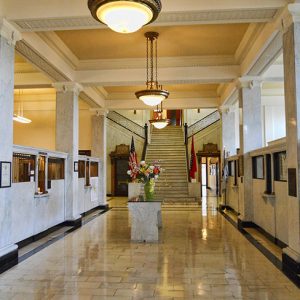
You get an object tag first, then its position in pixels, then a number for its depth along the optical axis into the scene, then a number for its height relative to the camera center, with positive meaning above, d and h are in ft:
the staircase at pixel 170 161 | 47.55 +1.59
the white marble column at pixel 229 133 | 41.52 +4.47
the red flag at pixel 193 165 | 48.51 +0.75
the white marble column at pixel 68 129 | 29.30 +3.72
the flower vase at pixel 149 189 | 24.04 -1.31
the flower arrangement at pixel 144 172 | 24.09 -0.09
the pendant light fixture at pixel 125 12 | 10.39 +4.99
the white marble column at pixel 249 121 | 27.99 +4.00
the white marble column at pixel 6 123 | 16.98 +2.52
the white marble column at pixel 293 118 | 15.26 +2.36
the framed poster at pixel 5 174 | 16.83 -0.07
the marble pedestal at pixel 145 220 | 22.94 -3.29
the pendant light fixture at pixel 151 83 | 23.54 +6.67
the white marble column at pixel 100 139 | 42.68 +4.04
